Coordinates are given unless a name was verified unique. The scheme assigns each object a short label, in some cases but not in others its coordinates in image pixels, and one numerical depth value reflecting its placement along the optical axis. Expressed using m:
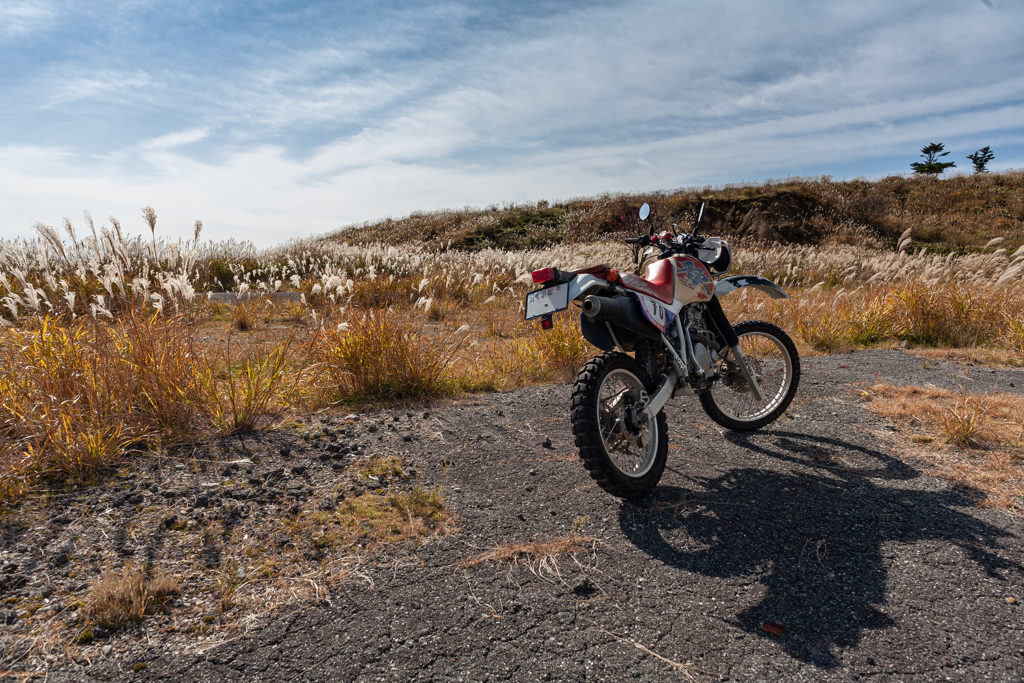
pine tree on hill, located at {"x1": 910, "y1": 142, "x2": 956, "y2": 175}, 34.93
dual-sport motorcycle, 2.63
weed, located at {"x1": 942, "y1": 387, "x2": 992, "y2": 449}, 3.50
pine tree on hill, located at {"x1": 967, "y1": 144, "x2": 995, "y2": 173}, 36.39
